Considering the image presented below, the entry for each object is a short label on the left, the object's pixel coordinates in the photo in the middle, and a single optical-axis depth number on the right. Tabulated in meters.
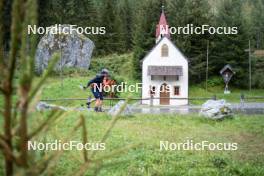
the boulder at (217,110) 18.83
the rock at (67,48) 42.66
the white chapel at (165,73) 36.78
